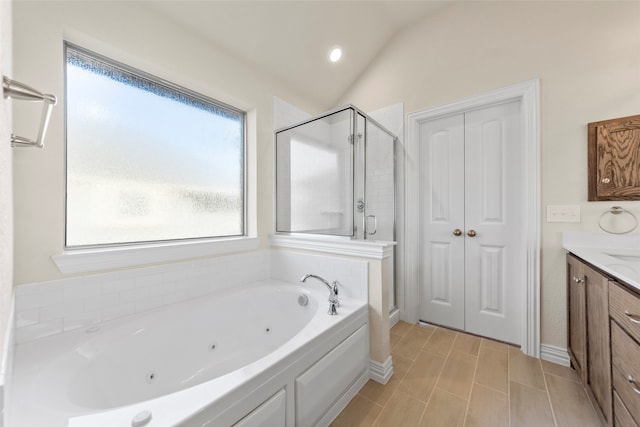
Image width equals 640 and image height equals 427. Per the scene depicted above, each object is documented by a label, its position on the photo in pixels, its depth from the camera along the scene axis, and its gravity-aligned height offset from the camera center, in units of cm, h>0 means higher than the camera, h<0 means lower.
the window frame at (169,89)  138 +74
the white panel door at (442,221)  229 -6
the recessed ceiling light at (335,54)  240 +157
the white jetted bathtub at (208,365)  81 -68
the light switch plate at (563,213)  171 +0
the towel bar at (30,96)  65 +34
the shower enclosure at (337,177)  209 +35
